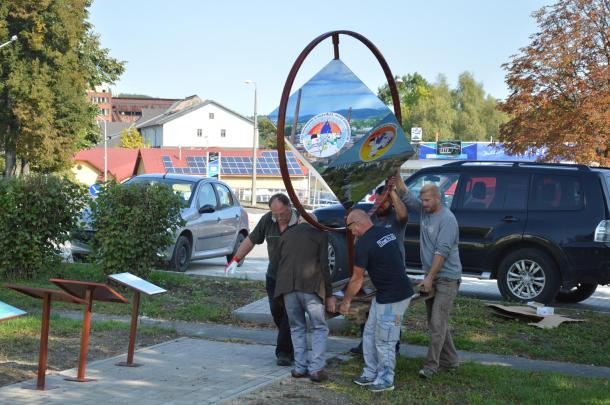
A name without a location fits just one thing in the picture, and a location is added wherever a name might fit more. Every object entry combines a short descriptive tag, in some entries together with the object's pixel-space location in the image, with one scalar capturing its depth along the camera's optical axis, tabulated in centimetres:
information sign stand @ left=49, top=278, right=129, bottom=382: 704
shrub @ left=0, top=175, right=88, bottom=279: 1265
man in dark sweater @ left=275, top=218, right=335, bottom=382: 747
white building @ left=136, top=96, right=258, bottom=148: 12506
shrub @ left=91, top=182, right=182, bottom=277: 1212
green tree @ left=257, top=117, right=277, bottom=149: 11932
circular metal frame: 731
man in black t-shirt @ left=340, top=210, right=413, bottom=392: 713
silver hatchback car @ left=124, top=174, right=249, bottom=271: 1511
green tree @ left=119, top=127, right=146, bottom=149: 10312
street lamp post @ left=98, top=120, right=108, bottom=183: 7606
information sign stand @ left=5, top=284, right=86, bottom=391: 676
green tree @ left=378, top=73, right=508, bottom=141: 9700
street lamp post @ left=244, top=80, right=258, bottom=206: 5225
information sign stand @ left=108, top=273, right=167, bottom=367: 764
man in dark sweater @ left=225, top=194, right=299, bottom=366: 804
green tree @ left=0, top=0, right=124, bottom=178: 5075
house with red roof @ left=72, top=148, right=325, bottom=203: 6631
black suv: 1162
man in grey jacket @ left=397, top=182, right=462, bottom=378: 753
